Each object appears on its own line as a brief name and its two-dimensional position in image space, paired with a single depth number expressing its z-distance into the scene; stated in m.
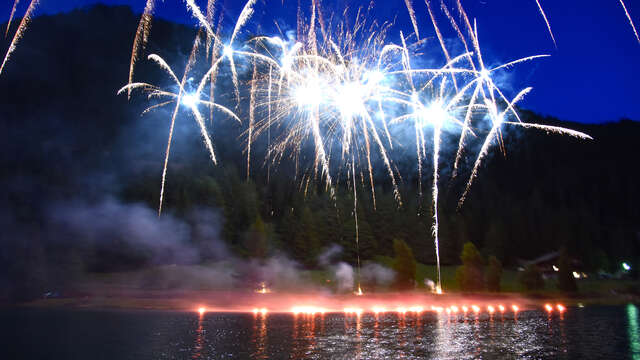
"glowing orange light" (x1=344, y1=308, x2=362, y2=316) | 44.97
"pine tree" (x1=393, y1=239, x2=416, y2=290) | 58.47
